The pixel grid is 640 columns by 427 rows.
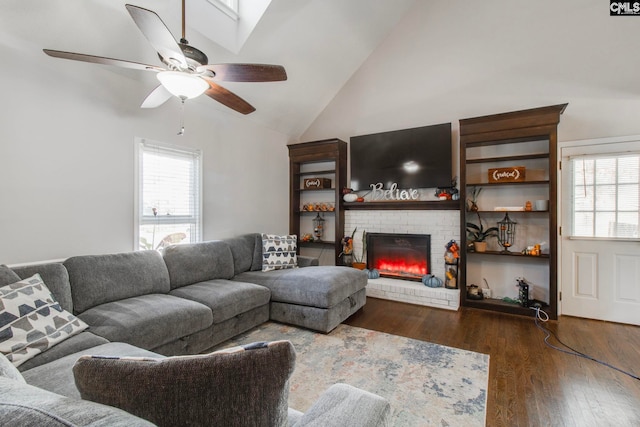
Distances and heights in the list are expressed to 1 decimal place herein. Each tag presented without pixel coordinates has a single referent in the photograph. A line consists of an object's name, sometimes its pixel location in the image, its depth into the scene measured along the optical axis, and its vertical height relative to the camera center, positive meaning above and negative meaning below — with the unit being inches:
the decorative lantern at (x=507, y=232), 146.4 -7.4
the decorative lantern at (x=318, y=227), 202.8 -8.1
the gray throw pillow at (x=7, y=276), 73.7 -15.6
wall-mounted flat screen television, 160.2 +32.8
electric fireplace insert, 169.6 -22.5
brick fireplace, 152.8 -13.1
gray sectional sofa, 41.1 -27.6
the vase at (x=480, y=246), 147.6 -14.7
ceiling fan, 64.2 +35.9
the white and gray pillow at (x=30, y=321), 62.5 -24.3
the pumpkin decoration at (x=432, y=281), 158.2 -34.3
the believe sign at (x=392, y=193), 170.9 +13.4
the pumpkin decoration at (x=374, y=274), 177.0 -34.1
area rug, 74.6 -46.9
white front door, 127.0 -5.2
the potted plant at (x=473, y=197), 154.2 +10.1
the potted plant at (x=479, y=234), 148.3 -8.6
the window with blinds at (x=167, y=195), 123.6 +8.6
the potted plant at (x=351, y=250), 185.9 -21.0
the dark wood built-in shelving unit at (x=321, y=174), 188.4 +23.7
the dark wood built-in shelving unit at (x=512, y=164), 130.5 +25.4
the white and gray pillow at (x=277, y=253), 148.6 -18.9
